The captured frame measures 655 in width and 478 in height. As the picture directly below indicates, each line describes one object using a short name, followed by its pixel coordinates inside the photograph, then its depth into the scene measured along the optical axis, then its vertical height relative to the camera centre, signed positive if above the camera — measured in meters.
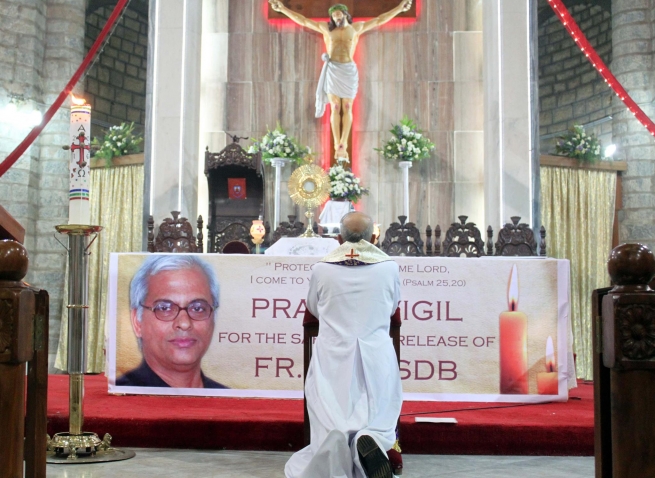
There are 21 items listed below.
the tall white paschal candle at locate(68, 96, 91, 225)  4.22 +0.59
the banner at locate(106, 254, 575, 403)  5.60 -0.31
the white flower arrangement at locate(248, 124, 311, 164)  9.70 +1.50
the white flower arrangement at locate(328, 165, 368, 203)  9.07 +1.01
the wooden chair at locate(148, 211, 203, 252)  6.91 +0.34
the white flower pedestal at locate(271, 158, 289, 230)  8.87 +1.04
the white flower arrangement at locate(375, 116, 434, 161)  9.85 +1.56
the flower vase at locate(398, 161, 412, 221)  9.33 +1.08
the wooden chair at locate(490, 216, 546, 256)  7.03 +0.32
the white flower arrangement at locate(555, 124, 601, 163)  10.23 +1.60
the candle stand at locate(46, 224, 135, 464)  4.16 -0.36
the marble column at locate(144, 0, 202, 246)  9.47 +1.84
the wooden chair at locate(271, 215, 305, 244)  7.63 +0.45
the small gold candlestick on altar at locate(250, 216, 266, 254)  7.23 +0.41
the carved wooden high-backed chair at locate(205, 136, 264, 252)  9.41 +1.05
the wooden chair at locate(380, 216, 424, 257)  7.36 +0.34
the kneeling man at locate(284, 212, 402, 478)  3.69 -0.36
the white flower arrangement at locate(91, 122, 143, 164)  10.38 +1.65
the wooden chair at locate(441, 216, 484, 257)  7.26 +0.32
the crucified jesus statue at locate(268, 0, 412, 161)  9.80 +2.36
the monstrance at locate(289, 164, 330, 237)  7.35 +0.80
